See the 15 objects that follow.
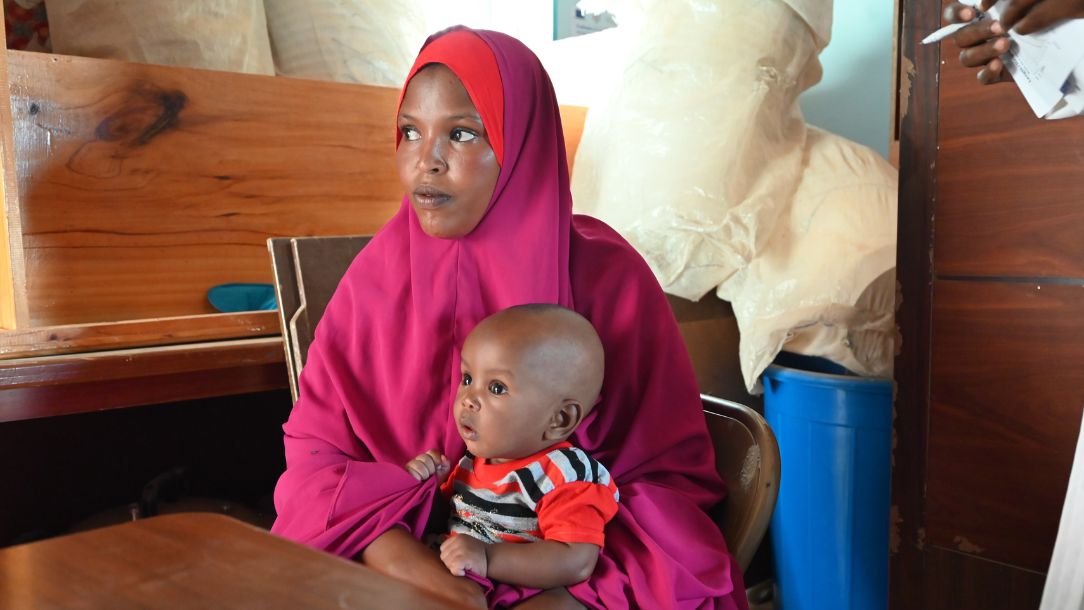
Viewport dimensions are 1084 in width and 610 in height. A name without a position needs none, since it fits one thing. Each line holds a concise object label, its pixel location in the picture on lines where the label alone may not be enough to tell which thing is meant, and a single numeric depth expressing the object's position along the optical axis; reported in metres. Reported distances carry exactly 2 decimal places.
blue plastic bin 1.97
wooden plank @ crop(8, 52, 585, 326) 1.82
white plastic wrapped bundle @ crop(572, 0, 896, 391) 2.03
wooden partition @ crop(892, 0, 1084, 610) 1.46
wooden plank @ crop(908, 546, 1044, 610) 1.53
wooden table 0.53
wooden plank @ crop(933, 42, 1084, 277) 1.43
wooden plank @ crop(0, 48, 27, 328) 1.75
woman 1.22
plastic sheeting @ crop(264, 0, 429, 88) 2.51
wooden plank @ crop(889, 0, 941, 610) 1.60
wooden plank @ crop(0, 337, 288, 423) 1.67
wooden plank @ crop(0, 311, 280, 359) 1.70
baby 1.08
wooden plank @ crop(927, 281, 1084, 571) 1.47
